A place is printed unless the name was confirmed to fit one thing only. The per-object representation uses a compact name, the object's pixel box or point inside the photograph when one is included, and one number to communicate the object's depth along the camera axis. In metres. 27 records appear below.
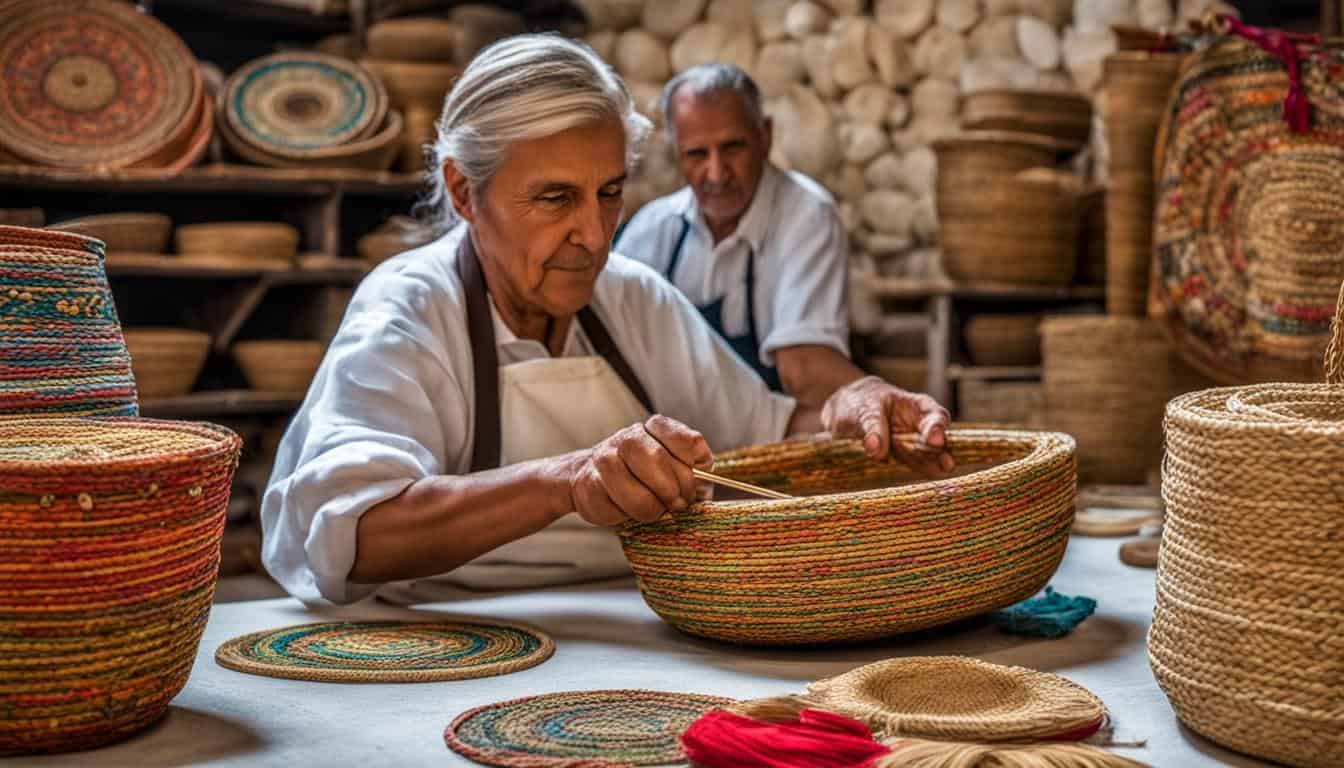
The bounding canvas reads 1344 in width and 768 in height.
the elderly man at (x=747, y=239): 3.85
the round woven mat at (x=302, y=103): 5.21
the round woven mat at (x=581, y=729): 1.39
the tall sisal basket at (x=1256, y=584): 1.33
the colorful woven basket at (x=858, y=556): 1.73
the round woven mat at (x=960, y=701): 1.38
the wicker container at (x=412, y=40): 5.64
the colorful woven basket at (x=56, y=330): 1.65
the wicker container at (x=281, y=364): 5.23
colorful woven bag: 3.22
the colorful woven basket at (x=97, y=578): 1.38
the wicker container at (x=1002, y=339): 5.24
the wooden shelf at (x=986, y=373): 5.23
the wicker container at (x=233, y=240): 5.05
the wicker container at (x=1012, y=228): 5.08
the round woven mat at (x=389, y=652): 1.73
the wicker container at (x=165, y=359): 4.86
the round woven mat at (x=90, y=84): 4.79
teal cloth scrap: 1.95
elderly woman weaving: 1.94
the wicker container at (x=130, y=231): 4.72
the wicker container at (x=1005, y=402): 5.18
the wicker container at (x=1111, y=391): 4.59
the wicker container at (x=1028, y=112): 5.31
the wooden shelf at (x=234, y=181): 4.76
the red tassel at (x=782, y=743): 1.32
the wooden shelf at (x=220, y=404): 4.96
